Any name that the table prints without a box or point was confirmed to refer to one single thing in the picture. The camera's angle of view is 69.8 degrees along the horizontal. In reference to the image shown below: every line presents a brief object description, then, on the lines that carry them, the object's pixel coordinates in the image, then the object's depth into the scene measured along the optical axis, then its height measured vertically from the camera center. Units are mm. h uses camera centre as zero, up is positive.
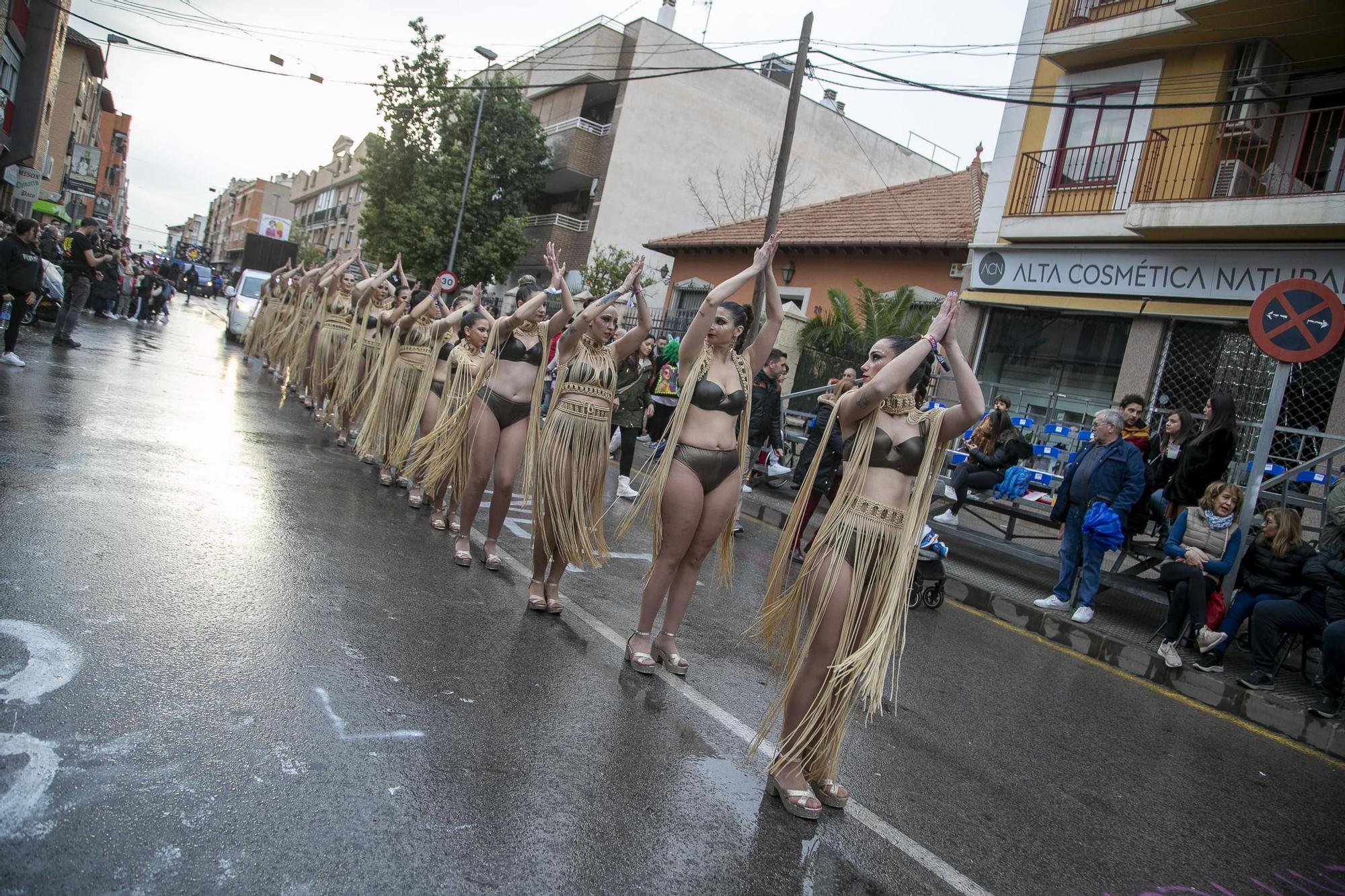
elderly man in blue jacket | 7883 -135
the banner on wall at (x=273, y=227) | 85562 +6298
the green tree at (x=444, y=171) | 32344 +5634
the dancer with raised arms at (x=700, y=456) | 4648 -309
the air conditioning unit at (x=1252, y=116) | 13398 +5370
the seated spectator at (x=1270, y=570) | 6906 -395
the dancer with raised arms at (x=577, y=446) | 5395 -464
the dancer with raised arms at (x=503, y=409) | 6074 -388
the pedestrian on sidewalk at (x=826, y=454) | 7617 -364
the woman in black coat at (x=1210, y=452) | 8273 +397
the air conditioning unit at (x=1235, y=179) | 13305 +4465
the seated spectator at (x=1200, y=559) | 7141 -445
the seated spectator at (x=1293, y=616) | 6586 -665
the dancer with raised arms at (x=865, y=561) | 3557 -501
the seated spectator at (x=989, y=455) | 10141 -11
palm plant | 17766 +1911
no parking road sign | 7039 +1453
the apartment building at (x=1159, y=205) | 12492 +3845
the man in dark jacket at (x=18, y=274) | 11484 -359
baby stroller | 7699 -1063
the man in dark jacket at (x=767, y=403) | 10852 +15
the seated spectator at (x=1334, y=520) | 6942 +46
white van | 23688 -179
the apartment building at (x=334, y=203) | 65688 +8077
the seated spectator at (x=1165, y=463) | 8820 +249
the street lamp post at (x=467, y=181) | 30766 +4991
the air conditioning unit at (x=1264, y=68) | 13328 +6042
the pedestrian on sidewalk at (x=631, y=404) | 10055 -287
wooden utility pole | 13930 +4071
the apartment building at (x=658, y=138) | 30781 +8351
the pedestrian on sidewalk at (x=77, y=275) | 14621 -270
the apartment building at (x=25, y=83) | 28672 +4988
